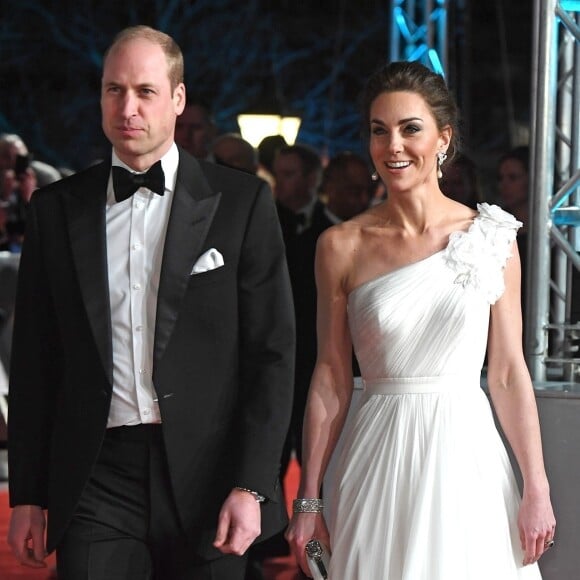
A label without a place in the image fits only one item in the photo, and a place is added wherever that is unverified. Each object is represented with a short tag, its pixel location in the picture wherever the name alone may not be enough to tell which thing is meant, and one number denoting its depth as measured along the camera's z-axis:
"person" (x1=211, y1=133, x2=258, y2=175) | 15.72
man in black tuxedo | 6.36
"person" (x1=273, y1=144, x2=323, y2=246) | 15.81
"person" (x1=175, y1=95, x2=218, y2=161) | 14.64
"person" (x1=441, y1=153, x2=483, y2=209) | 13.97
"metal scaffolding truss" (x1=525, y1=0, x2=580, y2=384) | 10.38
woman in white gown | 7.12
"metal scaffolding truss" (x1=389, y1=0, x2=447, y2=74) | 15.14
